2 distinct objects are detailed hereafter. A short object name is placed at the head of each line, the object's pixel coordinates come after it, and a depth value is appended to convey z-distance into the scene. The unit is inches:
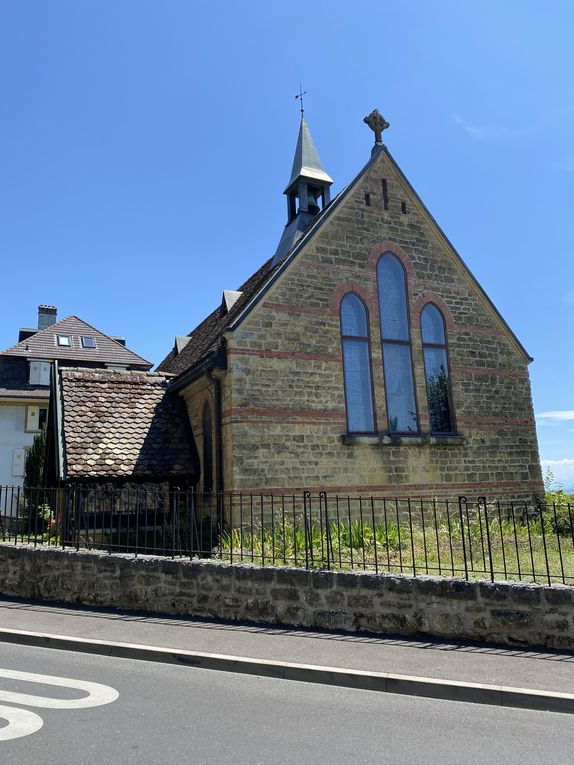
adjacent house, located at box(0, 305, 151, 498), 1221.1
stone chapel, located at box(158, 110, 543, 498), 511.2
